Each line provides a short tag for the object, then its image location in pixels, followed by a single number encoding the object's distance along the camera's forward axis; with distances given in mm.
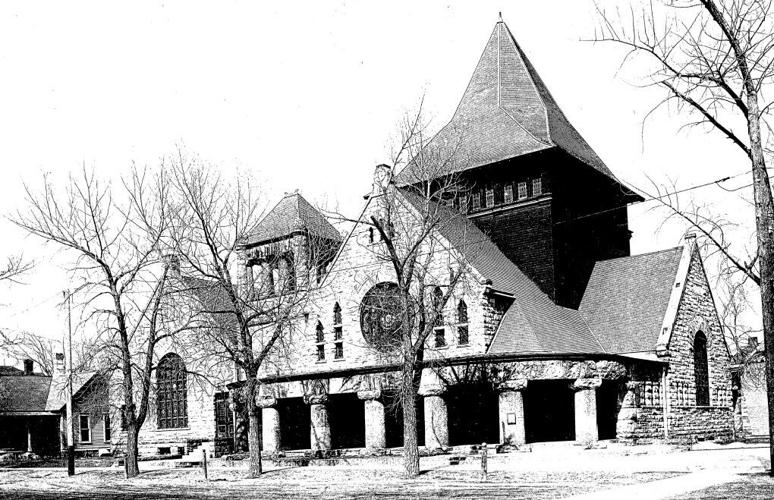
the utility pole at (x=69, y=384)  34531
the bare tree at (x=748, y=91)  18328
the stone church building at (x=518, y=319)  32656
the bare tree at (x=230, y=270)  29453
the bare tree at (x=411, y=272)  27188
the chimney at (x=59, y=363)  60750
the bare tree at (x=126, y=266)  32875
